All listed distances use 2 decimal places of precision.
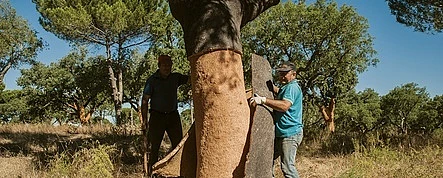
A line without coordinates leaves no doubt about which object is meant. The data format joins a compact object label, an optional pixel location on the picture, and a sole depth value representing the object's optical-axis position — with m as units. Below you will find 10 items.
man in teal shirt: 4.48
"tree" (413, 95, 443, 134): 33.38
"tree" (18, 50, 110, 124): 30.90
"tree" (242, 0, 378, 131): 19.75
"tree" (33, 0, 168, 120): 18.66
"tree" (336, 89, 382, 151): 31.25
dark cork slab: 4.04
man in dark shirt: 5.75
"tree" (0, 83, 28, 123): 37.36
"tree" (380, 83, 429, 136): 34.38
